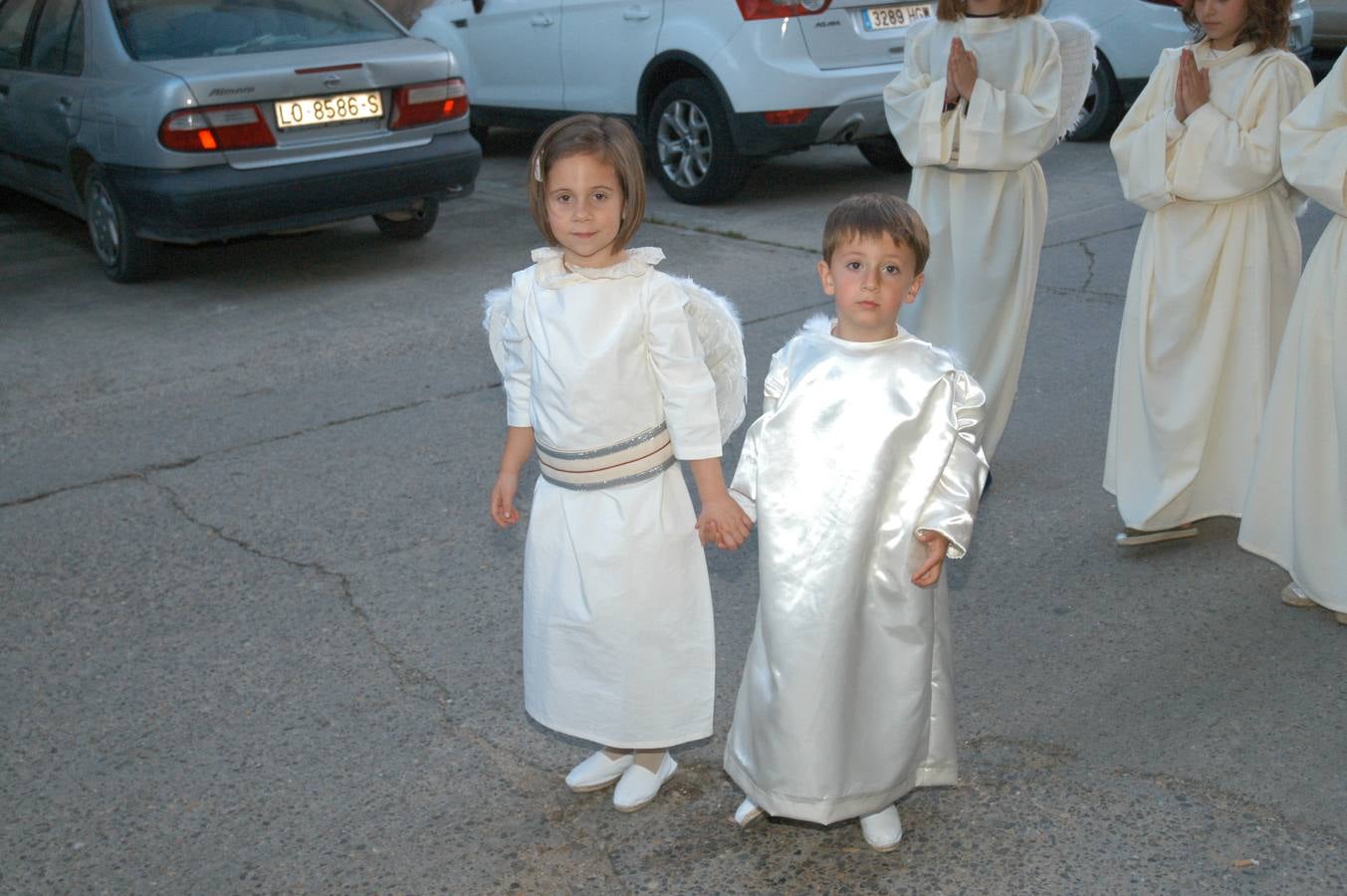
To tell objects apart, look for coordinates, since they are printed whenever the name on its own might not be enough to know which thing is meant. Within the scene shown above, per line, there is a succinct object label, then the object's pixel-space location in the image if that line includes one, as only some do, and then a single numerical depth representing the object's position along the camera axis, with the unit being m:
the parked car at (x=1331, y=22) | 11.52
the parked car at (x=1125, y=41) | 10.64
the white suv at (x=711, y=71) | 8.45
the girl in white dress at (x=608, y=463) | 2.82
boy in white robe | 2.71
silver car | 7.05
